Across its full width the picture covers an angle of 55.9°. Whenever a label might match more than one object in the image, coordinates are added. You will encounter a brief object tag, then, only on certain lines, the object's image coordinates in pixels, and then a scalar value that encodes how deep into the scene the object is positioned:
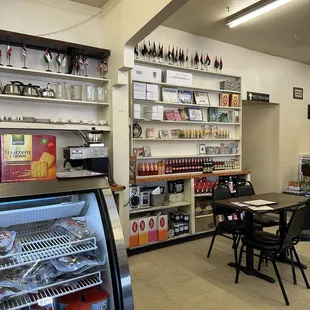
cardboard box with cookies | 1.58
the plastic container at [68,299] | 1.49
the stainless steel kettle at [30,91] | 3.24
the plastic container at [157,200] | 4.20
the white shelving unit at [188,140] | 4.31
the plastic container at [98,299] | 1.49
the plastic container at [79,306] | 1.48
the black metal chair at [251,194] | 3.72
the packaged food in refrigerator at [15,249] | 1.33
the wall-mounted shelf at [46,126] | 3.11
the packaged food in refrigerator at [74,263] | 1.47
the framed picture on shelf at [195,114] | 4.82
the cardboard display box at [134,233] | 3.88
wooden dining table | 3.09
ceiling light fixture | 3.68
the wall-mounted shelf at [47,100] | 3.20
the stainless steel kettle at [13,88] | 3.14
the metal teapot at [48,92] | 3.37
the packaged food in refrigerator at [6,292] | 1.31
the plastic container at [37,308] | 1.42
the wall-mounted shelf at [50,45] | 3.11
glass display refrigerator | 1.37
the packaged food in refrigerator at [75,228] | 1.55
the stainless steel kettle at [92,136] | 3.44
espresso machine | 3.11
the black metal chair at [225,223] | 3.44
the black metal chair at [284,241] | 2.71
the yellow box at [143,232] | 3.96
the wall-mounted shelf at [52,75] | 3.21
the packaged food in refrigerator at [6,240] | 1.36
